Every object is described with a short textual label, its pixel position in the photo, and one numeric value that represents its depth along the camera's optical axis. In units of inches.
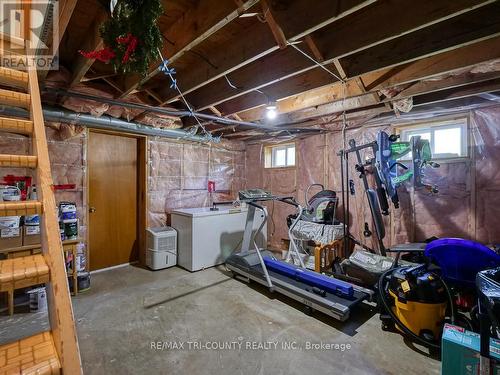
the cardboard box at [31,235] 104.1
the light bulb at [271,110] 110.5
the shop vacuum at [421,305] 75.9
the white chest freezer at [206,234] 141.8
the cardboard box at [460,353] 58.5
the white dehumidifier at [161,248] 143.6
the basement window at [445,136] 117.5
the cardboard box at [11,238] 100.0
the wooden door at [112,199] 141.0
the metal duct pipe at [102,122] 105.4
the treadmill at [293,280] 93.5
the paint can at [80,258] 118.2
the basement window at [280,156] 187.3
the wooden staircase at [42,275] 27.1
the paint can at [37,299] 98.9
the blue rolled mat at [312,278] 98.2
